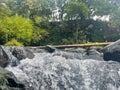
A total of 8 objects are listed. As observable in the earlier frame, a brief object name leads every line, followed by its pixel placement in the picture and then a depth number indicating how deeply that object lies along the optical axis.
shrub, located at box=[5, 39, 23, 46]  7.68
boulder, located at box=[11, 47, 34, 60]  4.76
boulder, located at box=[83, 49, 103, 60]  5.49
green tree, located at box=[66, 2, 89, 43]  10.58
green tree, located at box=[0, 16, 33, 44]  8.69
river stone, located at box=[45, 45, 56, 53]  6.04
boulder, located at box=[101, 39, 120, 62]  5.20
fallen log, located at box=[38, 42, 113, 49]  6.62
